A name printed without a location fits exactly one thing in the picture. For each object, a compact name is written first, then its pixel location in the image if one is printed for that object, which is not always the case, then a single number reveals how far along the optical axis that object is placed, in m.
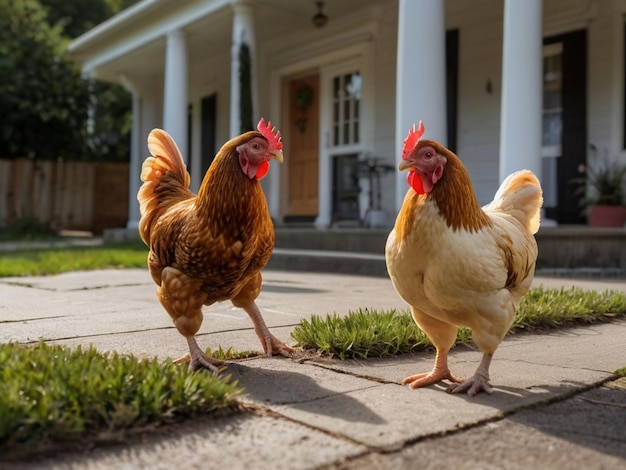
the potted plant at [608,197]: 8.27
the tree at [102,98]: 17.56
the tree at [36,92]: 15.56
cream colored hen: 2.35
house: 7.66
